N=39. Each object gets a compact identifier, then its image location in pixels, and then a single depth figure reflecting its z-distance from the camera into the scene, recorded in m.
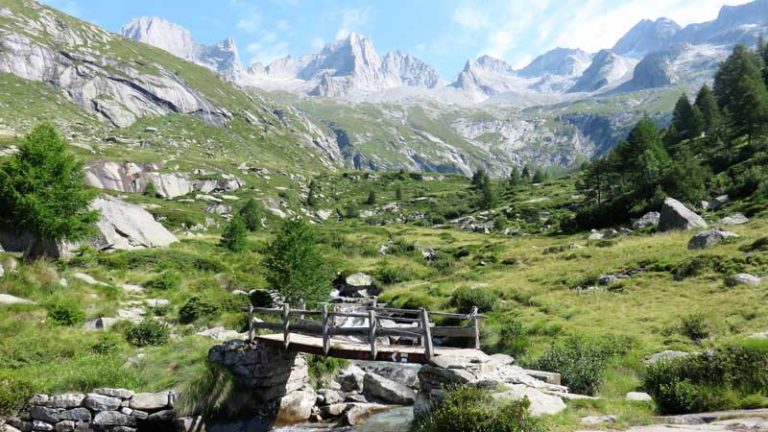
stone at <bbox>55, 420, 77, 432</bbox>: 16.77
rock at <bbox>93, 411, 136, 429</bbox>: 17.39
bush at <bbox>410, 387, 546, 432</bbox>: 11.26
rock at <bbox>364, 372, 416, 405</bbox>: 23.56
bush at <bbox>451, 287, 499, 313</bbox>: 35.22
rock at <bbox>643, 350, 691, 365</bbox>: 19.48
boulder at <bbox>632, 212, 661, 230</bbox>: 55.59
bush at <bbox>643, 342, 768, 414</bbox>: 12.46
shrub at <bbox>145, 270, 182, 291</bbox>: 32.67
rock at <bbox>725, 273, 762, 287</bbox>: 27.53
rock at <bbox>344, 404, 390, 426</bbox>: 20.84
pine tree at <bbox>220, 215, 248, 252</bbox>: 54.50
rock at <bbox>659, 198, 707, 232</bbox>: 47.94
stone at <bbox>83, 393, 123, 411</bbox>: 17.47
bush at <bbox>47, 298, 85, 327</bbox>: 22.58
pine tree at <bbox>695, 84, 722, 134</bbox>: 87.81
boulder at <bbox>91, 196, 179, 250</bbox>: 42.72
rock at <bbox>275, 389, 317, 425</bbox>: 21.39
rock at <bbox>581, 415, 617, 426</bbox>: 11.95
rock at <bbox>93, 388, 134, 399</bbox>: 17.67
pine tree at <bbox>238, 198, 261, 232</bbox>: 87.38
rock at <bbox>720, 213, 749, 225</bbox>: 45.78
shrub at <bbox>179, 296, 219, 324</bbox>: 27.66
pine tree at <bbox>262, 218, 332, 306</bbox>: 32.88
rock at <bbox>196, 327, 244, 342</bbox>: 24.80
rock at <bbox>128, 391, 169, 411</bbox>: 17.88
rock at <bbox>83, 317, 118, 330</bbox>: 23.31
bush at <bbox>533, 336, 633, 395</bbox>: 17.89
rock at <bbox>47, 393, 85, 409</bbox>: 17.03
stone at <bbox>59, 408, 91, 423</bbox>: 17.05
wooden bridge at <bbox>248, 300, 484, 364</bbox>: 17.70
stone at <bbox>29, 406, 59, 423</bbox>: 16.78
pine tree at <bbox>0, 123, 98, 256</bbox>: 29.02
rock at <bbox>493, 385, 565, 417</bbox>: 12.83
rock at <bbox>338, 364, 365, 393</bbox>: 25.54
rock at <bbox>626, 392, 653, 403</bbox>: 14.15
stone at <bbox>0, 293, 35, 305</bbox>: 22.59
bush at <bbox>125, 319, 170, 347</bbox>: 22.72
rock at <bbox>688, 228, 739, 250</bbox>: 37.78
